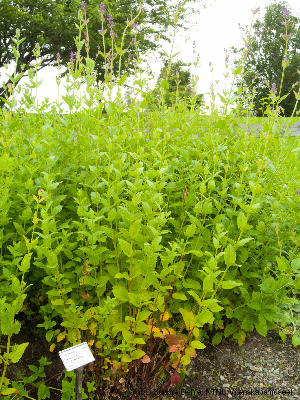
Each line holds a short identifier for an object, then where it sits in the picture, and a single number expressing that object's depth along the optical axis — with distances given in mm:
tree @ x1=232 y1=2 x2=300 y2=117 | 25344
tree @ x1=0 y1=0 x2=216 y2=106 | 16656
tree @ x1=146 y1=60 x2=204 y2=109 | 20917
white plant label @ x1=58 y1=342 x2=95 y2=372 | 1343
